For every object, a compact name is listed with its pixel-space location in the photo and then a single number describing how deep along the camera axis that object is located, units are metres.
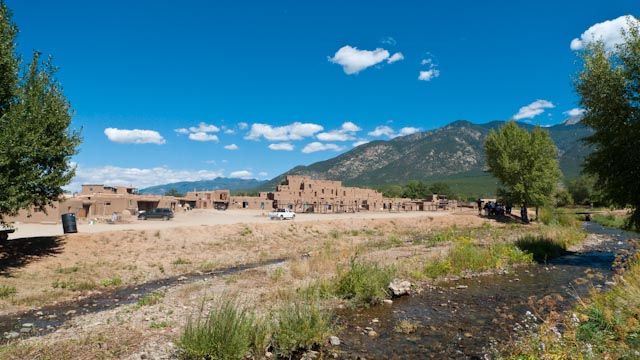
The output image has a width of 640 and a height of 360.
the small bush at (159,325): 10.81
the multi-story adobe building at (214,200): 74.12
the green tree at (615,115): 18.59
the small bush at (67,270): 18.69
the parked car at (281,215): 47.16
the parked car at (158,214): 46.47
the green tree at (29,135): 16.27
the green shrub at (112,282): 18.02
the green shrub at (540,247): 23.50
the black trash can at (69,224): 25.42
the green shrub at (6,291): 14.77
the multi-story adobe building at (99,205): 42.88
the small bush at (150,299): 13.75
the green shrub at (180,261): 22.87
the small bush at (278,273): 17.42
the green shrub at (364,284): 13.70
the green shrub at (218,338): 8.07
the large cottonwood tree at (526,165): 45.59
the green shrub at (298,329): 9.17
